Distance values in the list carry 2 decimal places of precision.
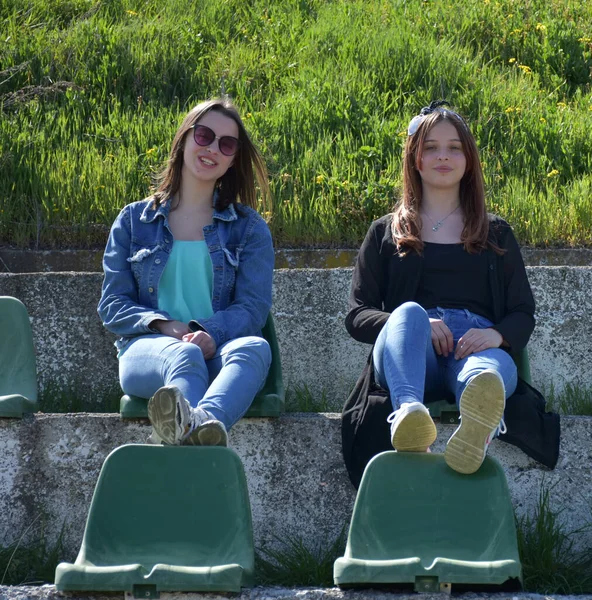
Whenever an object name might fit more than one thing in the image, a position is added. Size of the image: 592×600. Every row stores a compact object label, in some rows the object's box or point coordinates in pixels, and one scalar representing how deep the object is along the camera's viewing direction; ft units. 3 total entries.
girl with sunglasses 18.63
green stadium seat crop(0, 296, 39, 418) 20.22
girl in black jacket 18.25
